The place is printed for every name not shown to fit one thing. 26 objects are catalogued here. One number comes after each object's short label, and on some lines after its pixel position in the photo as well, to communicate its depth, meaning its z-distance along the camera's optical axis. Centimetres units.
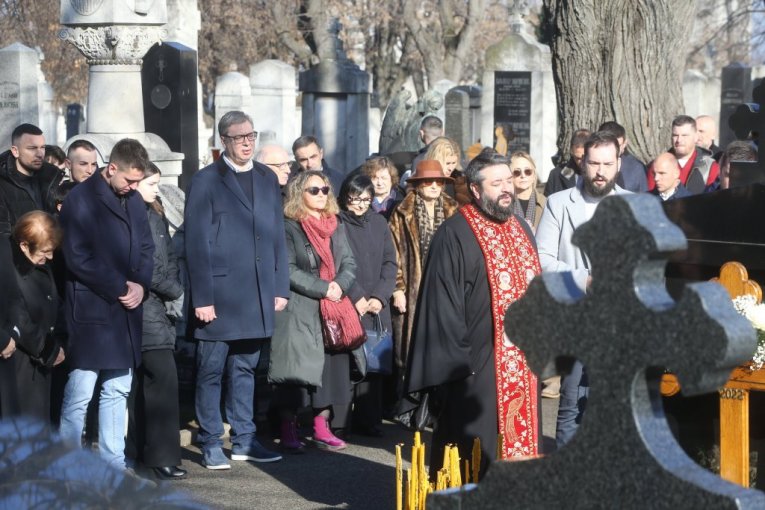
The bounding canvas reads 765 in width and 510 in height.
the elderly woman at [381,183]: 1285
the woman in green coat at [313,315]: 1088
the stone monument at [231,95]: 2934
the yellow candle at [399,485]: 717
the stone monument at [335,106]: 2360
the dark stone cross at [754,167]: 890
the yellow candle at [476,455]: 780
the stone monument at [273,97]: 2830
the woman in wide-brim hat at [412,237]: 1195
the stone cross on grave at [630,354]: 341
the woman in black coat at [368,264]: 1168
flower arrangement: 725
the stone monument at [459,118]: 3018
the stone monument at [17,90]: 2053
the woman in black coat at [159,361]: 997
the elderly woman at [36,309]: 903
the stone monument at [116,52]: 1715
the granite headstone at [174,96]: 2177
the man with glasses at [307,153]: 1314
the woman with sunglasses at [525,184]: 1313
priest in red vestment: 811
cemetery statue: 2541
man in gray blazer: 966
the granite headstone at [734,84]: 3852
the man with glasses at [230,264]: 1041
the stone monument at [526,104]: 2893
